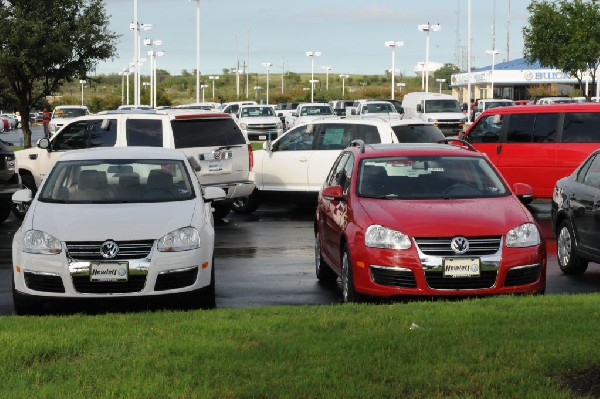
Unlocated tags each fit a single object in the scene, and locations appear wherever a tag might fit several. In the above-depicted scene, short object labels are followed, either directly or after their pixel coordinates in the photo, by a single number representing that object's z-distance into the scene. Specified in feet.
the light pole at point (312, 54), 357.20
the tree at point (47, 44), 121.70
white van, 159.84
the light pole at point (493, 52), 331.36
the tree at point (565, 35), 178.19
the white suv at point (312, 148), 64.34
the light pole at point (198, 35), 233.92
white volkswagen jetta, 31.68
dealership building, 305.32
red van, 63.57
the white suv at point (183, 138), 59.36
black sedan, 40.06
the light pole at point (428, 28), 243.79
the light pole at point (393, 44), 272.92
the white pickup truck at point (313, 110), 168.25
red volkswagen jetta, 31.73
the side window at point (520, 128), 66.28
